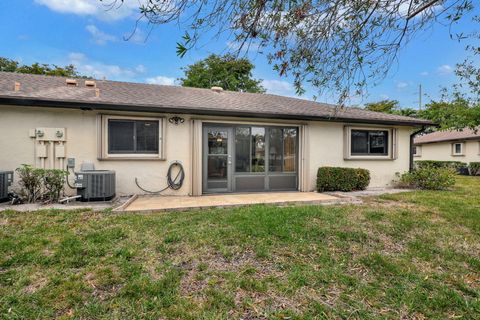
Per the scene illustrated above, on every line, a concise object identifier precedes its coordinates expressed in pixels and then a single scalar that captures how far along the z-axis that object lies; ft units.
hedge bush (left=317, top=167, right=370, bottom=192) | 27.07
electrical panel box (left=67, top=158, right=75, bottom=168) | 22.53
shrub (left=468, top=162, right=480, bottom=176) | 56.03
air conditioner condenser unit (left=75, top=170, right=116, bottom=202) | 20.43
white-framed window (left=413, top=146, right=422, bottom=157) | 83.16
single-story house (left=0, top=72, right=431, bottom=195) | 21.84
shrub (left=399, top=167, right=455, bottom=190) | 28.84
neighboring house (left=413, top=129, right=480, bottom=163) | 62.08
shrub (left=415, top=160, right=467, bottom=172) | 60.06
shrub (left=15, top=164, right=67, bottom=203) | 19.44
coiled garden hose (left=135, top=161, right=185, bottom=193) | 24.63
